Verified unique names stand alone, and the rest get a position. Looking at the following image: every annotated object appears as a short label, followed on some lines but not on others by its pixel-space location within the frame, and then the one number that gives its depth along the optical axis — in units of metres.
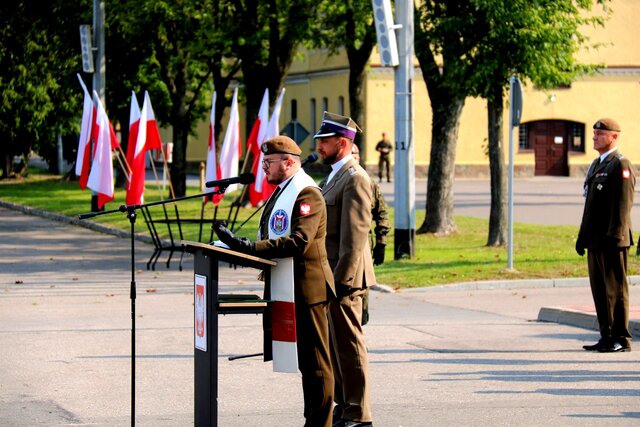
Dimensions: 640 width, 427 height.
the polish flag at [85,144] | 24.62
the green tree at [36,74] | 40.53
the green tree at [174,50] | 32.62
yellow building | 53.38
